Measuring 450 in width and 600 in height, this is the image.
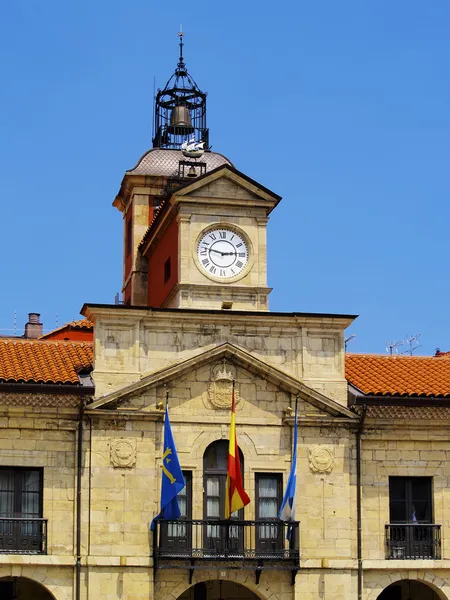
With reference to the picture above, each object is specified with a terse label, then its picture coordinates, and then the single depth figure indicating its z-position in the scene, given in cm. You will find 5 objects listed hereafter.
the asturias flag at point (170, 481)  3712
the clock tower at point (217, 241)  4106
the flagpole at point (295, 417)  3897
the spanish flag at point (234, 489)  3756
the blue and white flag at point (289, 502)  3791
